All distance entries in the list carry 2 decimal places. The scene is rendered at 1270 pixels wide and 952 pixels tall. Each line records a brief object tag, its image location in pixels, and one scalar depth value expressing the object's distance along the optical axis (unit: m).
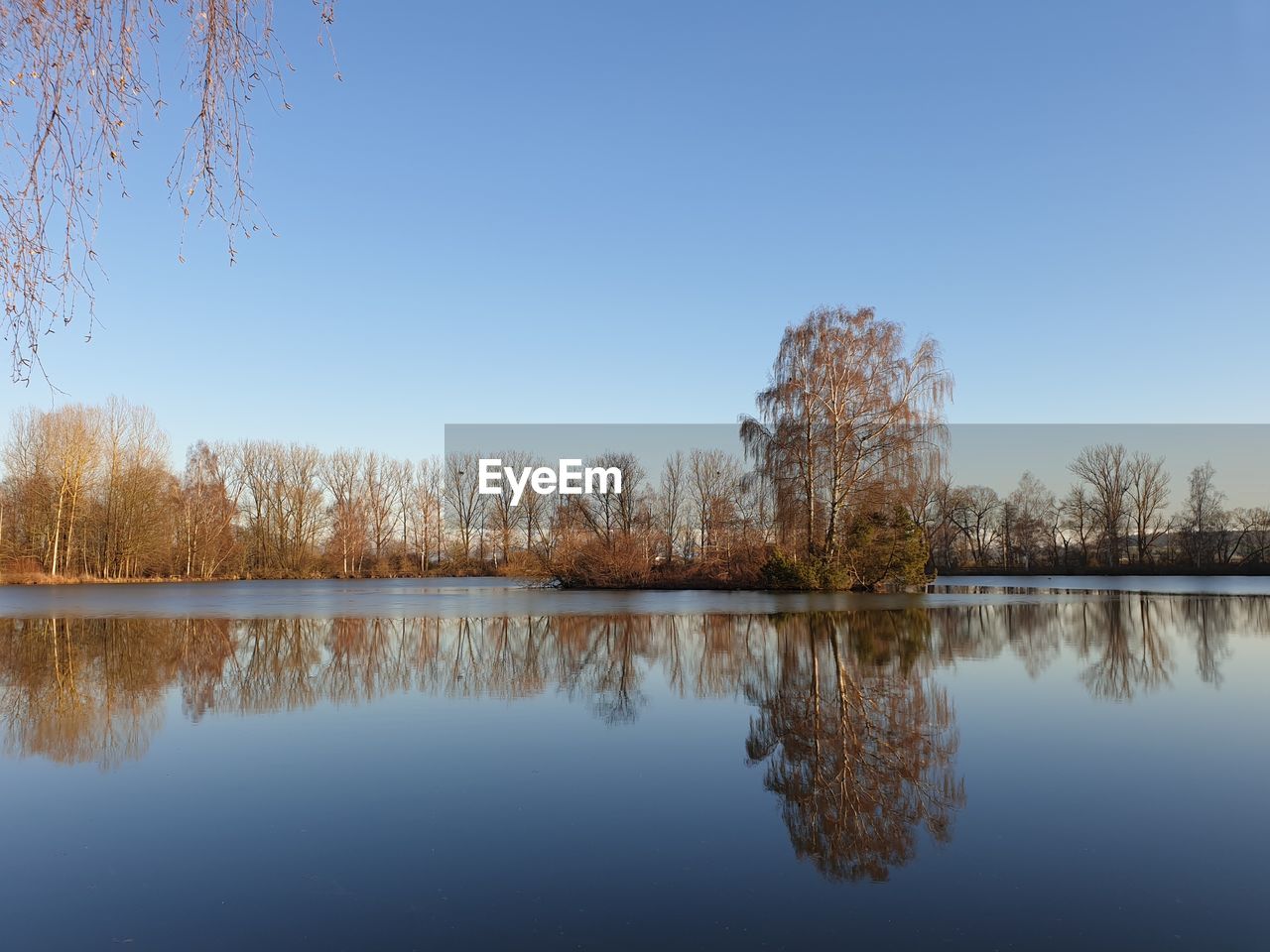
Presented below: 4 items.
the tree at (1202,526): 64.25
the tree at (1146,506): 65.38
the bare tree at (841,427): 30.39
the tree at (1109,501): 63.28
